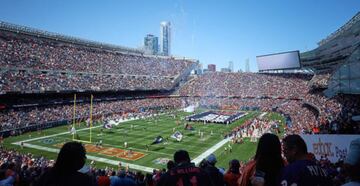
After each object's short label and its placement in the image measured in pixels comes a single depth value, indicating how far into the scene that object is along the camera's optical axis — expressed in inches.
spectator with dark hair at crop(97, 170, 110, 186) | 322.0
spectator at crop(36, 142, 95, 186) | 121.4
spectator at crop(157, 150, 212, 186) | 121.3
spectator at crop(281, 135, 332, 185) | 122.2
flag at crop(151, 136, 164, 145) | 1197.2
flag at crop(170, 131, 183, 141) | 1235.2
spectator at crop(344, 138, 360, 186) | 117.7
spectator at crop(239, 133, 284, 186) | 143.9
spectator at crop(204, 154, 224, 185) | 184.1
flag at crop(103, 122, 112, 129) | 1498.9
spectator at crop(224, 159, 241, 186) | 219.3
